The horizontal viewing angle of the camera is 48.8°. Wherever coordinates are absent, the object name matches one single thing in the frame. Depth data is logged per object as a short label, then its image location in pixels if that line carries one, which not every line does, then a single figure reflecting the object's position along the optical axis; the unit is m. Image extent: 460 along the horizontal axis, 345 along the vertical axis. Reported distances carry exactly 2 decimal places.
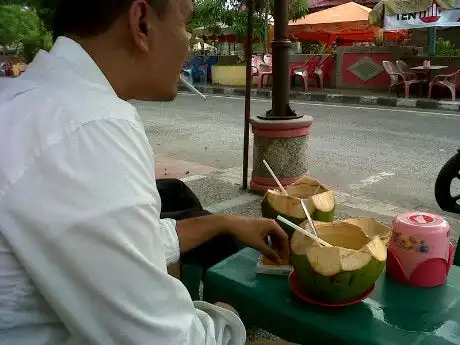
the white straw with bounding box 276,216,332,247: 1.22
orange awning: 13.62
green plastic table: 1.14
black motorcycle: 1.87
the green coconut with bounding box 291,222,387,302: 1.16
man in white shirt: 0.71
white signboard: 9.88
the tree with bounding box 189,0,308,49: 13.87
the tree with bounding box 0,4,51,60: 18.33
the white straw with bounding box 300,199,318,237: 1.32
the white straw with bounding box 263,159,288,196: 1.61
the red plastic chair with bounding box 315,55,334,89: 12.92
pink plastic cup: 1.31
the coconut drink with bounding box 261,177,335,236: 1.49
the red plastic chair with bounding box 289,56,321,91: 12.82
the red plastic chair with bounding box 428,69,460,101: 10.00
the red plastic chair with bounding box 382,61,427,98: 10.66
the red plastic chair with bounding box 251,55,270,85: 13.88
